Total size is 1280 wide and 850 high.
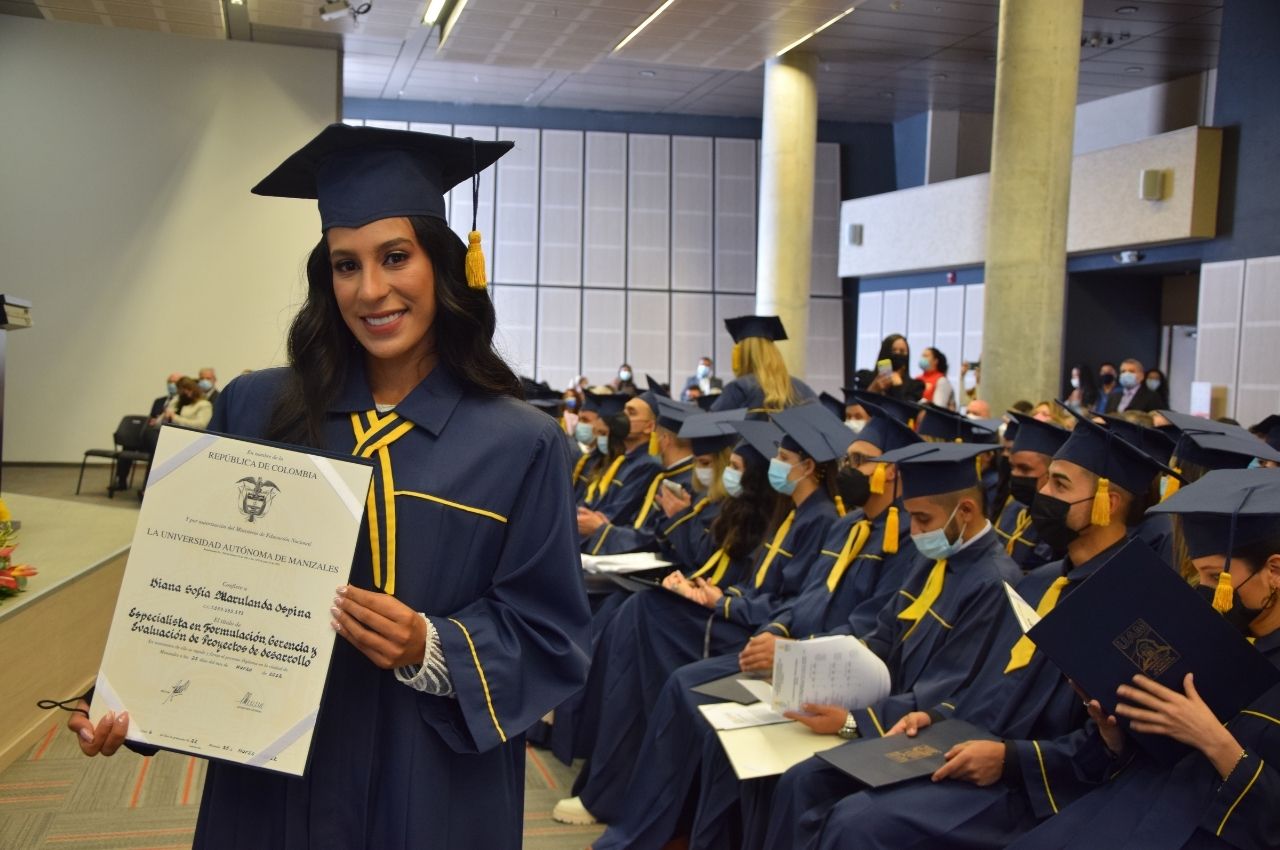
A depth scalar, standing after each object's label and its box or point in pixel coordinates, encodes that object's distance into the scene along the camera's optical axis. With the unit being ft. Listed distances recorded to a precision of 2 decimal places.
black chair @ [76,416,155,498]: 40.62
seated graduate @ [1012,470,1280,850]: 7.77
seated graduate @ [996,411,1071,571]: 15.52
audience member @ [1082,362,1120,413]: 47.39
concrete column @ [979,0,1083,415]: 33.88
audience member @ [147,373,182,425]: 43.75
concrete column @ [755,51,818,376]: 55.52
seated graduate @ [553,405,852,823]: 15.48
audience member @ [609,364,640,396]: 31.07
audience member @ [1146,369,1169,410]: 42.80
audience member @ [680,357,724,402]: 51.26
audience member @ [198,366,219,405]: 42.75
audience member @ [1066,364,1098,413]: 51.60
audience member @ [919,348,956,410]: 39.01
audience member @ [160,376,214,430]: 39.63
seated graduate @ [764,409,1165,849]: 9.79
